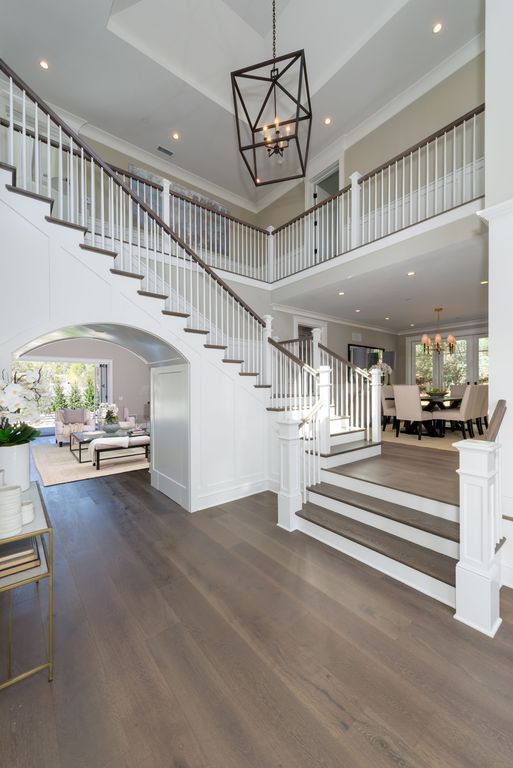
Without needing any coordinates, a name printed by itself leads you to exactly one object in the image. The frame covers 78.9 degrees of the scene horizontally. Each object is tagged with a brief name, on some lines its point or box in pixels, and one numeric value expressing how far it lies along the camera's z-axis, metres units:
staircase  2.56
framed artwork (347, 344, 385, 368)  8.22
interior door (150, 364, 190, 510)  3.91
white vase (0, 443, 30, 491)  1.96
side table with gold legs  1.55
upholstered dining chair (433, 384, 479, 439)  5.14
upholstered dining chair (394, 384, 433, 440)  5.44
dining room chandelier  6.11
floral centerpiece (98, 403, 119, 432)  6.98
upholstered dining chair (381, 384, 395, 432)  6.69
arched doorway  3.77
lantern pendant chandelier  5.32
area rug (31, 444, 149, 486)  5.33
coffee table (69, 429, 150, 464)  6.52
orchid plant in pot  1.85
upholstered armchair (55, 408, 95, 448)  8.30
